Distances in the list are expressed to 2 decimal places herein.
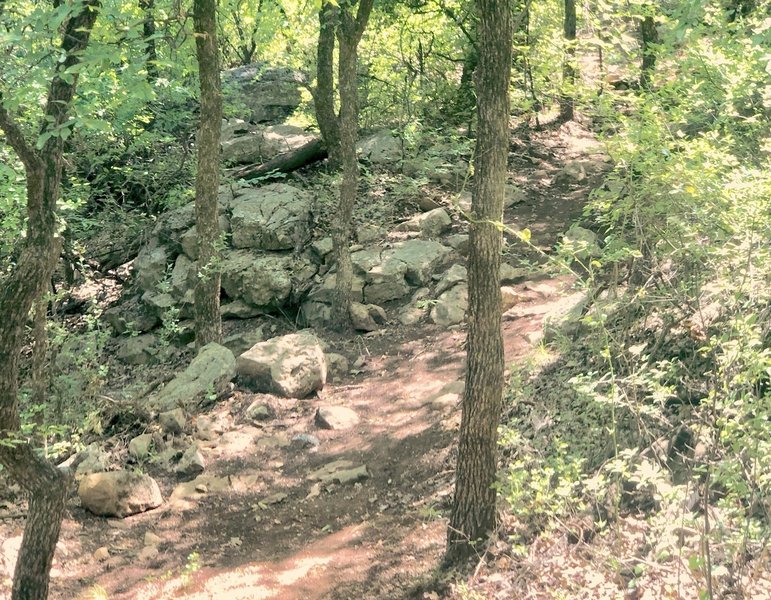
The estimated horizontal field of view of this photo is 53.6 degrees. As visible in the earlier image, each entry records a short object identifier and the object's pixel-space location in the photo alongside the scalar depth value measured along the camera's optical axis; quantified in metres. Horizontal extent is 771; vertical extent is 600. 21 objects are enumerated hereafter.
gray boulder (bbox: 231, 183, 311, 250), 12.25
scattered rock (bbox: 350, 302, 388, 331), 11.16
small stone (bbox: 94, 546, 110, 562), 6.68
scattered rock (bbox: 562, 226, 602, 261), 11.04
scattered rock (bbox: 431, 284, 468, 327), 10.71
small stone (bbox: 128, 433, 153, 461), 8.19
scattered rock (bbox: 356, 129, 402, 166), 14.15
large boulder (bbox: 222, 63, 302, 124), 17.12
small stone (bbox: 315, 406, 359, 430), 8.72
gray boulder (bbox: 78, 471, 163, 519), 7.37
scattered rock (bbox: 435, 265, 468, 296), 11.13
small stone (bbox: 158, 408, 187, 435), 8.70
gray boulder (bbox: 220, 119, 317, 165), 14.65
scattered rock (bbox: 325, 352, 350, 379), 10.08
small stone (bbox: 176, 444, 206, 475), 8.06
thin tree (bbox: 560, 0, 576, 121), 14.76
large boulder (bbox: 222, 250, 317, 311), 11.75
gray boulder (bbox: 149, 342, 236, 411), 9.17
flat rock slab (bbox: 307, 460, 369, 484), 7.50
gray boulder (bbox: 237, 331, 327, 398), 9.42
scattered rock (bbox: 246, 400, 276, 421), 9.05
